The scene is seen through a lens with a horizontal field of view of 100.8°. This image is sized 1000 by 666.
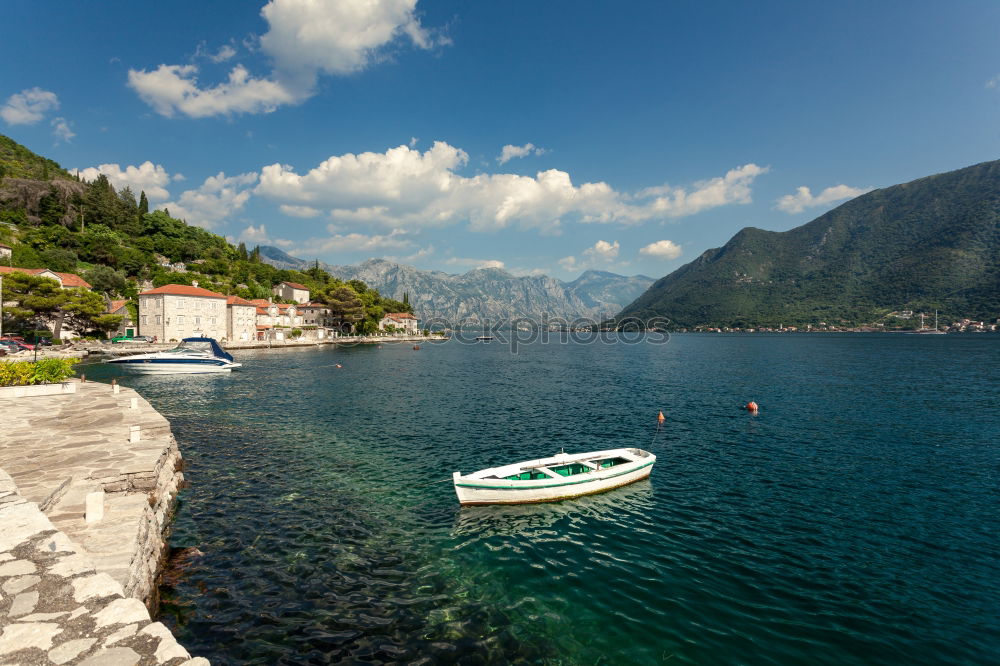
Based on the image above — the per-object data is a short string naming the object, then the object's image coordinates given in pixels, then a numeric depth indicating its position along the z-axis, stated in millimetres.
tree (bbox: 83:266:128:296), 90688
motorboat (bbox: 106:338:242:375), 59656
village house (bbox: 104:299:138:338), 87800
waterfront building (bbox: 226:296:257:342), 104456
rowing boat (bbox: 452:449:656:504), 18391
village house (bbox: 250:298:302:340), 116438
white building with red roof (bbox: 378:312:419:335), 184600
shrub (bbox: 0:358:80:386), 28917
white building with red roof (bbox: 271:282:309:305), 147000
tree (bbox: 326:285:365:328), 142750
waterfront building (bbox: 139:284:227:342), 89875
